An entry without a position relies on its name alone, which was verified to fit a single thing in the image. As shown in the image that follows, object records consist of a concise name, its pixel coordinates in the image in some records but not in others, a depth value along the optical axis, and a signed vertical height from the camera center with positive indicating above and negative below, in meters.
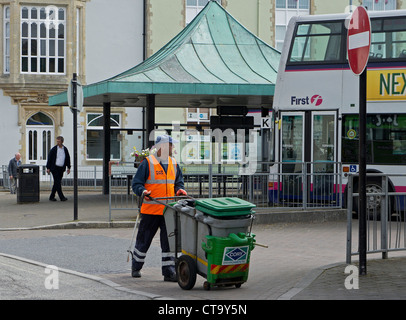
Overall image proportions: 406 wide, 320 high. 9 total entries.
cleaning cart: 8.45 -1.10
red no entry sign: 8.93 +1.14
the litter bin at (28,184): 21.84 -1.20
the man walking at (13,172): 28.96 -1.15
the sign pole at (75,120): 16.91 +0.43
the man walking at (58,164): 22.77 -0.67
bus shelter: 21.12 +1.85
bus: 17.67 +0.86
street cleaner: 9.70 -0.60
